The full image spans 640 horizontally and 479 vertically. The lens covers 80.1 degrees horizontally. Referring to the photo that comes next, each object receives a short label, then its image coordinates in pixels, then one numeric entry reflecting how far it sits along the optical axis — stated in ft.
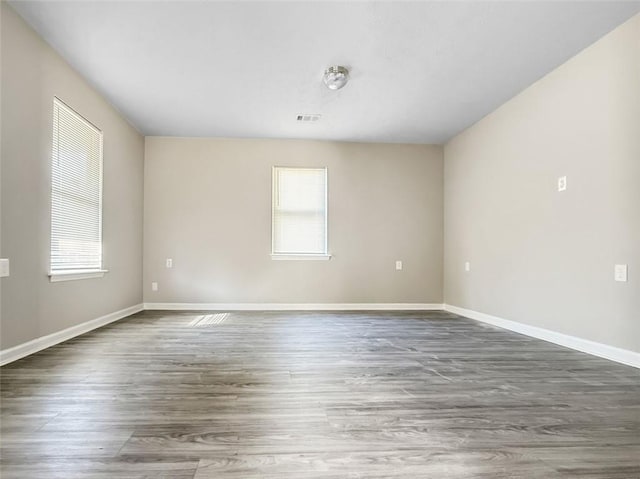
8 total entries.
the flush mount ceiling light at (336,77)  10.57
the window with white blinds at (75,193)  10.30
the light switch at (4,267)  8.00
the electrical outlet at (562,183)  10.39
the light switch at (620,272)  8.58
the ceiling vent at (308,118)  14.25
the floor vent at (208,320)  13.17
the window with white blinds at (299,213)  17.34
